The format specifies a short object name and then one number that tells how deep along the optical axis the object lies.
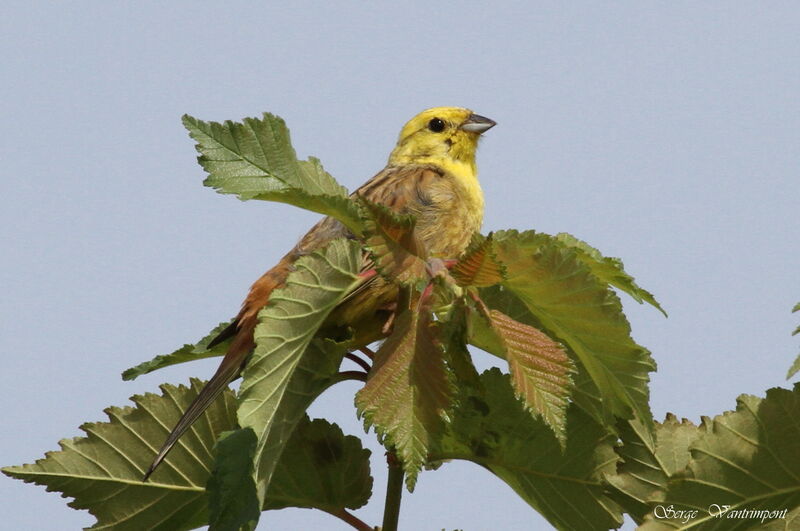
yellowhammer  4.92
